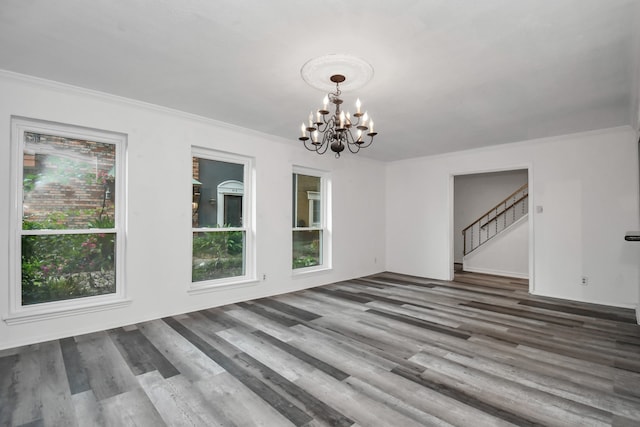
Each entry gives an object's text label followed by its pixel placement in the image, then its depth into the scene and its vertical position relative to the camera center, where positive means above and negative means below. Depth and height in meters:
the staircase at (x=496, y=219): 7.95 -0.04
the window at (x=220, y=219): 4.26 -0.04
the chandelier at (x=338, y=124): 2.59 +0.81
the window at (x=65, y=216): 3.07 -0.01
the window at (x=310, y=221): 5.50 -0.08
